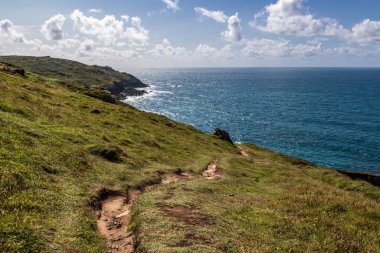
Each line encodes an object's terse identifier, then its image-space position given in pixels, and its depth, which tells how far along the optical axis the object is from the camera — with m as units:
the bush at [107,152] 36.44
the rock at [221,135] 87.65
